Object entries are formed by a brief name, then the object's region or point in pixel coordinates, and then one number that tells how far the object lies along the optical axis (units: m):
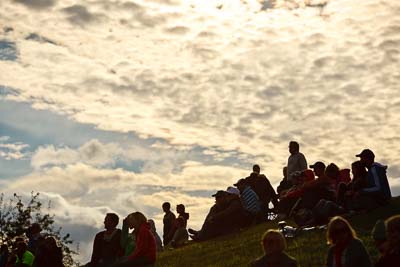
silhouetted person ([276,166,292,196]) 25.73
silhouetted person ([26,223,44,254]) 20.94
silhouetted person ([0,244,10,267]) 21.16
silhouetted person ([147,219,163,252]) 26.61
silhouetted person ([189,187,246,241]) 24.91
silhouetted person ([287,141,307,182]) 24.39
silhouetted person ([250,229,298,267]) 11.52
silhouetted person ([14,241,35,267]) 18.06
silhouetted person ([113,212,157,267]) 16.91
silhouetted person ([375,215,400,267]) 10.23
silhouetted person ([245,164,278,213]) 26.03
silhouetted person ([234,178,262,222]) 24.91
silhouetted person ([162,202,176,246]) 27.94
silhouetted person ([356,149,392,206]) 19.69
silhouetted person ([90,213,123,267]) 17.45
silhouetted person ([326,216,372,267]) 11.16
